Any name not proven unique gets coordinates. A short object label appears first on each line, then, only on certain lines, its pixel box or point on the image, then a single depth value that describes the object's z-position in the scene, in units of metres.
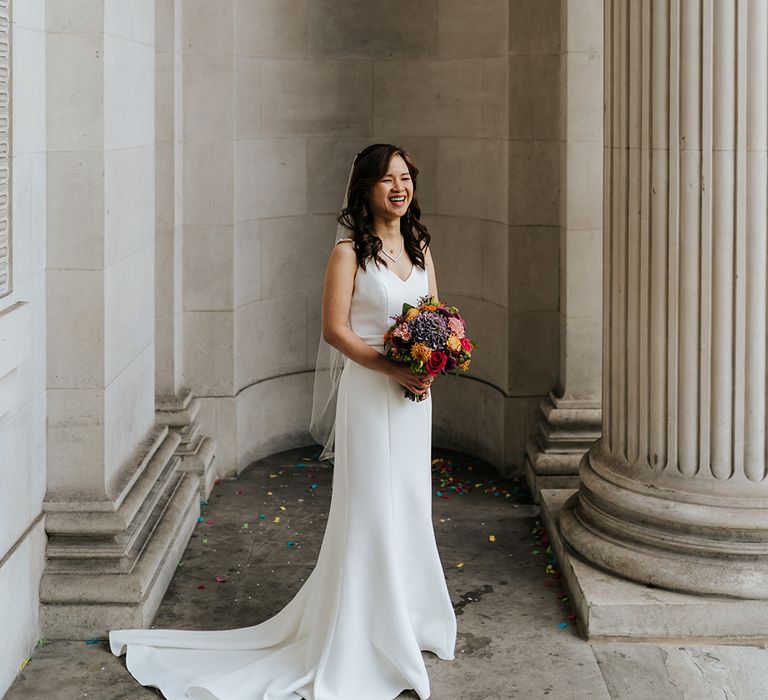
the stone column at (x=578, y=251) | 8.59
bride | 5.70
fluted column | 6.11
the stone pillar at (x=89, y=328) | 6.17
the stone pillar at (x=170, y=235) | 8.70
